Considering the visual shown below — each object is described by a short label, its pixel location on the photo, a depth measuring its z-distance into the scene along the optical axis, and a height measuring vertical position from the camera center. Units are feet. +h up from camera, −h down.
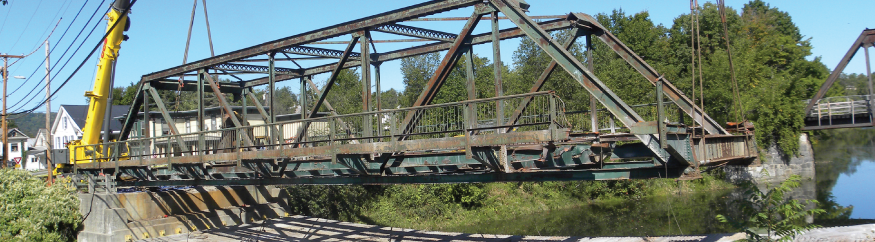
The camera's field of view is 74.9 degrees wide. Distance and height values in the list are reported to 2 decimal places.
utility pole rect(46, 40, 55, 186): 95.91 +3.65
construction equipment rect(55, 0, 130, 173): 77.25 +8.02
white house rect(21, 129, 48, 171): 216.64 -2.76
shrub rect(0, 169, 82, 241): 72.54 -8.04
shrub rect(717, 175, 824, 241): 34.65 -5.50
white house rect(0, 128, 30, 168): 264.52 +2.84
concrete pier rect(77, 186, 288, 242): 73.51 -9.56
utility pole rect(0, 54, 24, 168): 112.68 +14.79
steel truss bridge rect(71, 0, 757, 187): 32.22 -0.63
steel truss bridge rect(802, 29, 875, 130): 106.32 +2.07
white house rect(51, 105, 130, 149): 213.87 +9.65
